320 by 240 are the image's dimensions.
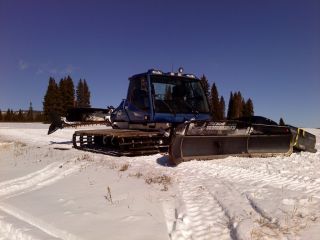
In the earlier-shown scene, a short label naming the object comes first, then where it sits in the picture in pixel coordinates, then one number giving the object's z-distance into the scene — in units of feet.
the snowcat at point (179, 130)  18.57
